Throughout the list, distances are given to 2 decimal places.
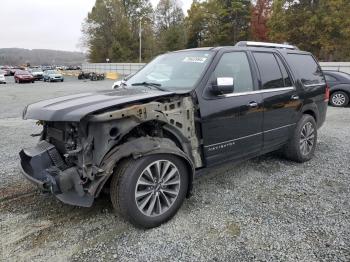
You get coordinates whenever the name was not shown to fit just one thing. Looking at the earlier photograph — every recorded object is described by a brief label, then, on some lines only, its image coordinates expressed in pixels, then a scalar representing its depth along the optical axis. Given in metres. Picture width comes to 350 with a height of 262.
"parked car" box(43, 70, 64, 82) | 35.53
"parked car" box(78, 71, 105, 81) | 36.66
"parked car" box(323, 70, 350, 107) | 11.89
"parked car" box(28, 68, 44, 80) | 39.56
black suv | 3.00
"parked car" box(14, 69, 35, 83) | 33.81
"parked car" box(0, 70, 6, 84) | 33.53
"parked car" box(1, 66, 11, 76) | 56.11
